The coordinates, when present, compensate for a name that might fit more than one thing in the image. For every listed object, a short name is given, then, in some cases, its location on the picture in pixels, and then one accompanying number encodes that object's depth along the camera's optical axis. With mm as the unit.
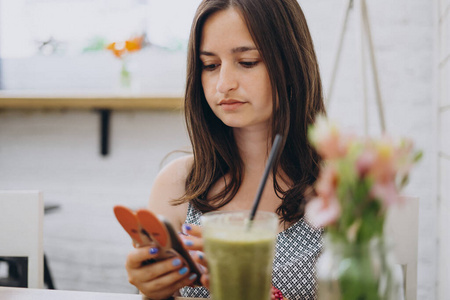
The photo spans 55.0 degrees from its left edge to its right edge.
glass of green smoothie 549
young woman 1089
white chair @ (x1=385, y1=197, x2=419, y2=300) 1161
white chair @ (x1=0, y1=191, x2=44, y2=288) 1194
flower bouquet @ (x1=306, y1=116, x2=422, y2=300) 405
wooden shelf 2260
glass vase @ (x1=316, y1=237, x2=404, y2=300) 418
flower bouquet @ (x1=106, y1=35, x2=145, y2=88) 2463
